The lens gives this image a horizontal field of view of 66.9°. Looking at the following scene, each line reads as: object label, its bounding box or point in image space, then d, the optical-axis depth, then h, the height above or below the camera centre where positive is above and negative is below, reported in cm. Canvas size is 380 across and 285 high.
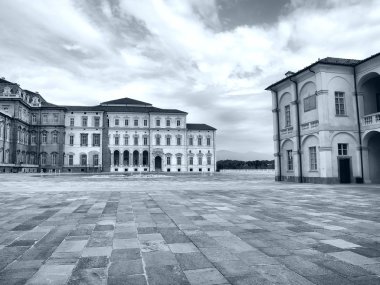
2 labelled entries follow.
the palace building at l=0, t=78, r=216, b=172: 5969 +651
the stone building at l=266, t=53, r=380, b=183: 2058 +305
